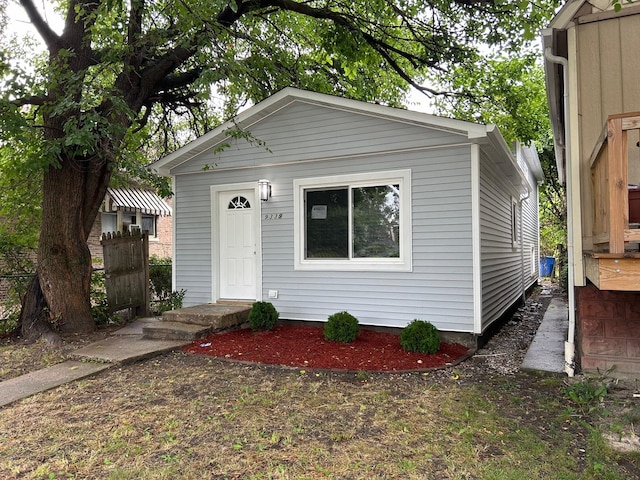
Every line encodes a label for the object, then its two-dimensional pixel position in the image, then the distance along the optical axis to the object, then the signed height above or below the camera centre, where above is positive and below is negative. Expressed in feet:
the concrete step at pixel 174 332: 20.30 -3.93
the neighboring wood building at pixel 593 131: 13.10 +3.57
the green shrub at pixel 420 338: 17.56 -3.77
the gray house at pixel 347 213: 19.42 +1.79
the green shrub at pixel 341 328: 19.35 -3.65
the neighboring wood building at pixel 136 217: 42.71 +3.73
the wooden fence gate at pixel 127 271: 25.40 -1.26
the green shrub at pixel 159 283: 32.01 -2.48
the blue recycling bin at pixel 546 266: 59.93 -2.87
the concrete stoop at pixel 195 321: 20.53 -3.70
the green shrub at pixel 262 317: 21.70 -3.45
